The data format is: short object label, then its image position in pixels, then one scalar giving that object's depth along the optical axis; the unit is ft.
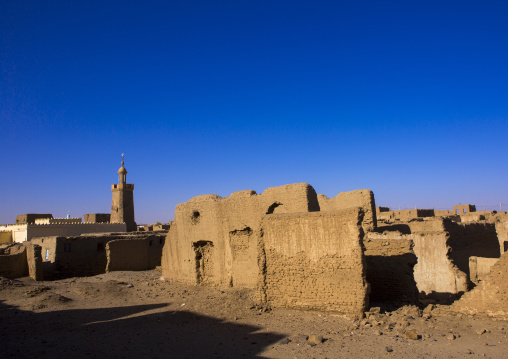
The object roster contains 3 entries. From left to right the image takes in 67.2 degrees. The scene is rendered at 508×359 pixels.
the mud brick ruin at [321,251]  30.83
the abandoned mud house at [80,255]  58.39
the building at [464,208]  108.17
